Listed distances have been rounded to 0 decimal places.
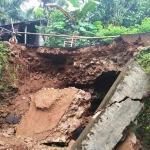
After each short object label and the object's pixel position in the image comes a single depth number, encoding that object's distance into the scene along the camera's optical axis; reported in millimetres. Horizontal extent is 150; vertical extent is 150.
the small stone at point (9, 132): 6157
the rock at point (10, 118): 6850
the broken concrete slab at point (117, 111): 4031
